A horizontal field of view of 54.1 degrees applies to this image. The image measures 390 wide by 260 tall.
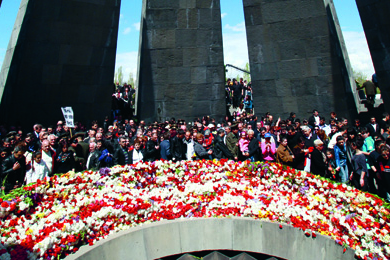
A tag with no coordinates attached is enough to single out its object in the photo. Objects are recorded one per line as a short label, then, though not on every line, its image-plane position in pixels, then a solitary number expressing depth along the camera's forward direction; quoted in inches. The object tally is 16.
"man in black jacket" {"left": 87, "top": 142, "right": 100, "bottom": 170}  317.4
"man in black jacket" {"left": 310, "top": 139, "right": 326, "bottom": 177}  325.4
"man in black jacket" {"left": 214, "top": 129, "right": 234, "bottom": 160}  381.4
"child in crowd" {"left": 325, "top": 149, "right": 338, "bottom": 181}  327.9
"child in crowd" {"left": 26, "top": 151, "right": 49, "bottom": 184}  284.8
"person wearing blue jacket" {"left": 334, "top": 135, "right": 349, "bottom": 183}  326.0
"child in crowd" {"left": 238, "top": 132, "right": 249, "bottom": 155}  374.3
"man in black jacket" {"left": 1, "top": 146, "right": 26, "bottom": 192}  270.5
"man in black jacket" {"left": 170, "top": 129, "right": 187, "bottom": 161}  372.5
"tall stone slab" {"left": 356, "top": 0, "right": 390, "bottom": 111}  489.7
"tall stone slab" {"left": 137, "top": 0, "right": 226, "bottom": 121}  614.9
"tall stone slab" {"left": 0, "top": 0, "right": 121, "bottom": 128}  512.4
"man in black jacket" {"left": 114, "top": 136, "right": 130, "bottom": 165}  335.0
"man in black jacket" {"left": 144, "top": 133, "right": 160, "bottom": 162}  355.0
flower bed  210.7
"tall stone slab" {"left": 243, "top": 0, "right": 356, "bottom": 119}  566.6
